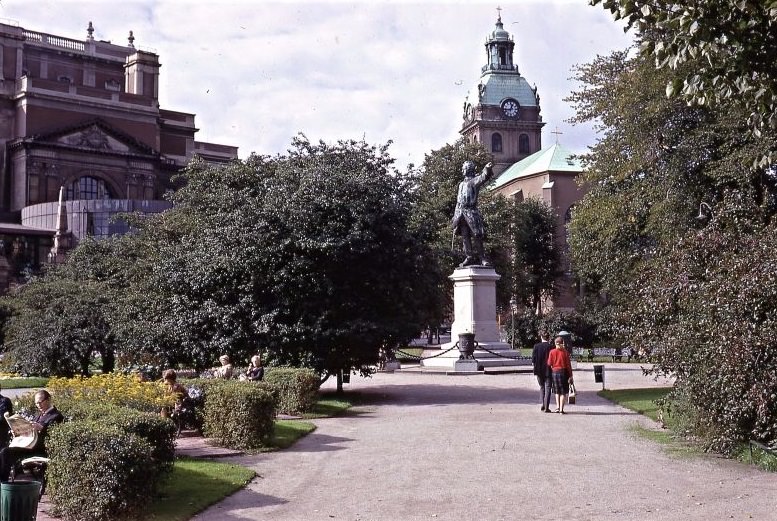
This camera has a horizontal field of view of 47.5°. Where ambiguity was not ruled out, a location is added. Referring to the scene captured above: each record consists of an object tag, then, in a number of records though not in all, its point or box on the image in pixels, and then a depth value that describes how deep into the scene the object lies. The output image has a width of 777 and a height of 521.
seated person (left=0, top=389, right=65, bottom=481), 10.01
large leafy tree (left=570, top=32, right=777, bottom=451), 11.94
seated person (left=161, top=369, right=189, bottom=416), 14.21
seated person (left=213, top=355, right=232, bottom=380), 17.86
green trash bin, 7.63
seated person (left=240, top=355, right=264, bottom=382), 17.73
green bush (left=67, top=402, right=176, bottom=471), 9.49
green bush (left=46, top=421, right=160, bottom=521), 8.60
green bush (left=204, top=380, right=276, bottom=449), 13.43
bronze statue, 33.97
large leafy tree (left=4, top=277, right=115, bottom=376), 30.08
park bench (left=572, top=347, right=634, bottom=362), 42.77
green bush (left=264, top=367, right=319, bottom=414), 18.05
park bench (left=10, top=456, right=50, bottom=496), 9.88
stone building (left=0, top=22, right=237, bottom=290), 67.50
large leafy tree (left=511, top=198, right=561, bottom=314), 66.62
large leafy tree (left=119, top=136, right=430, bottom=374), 20.94
